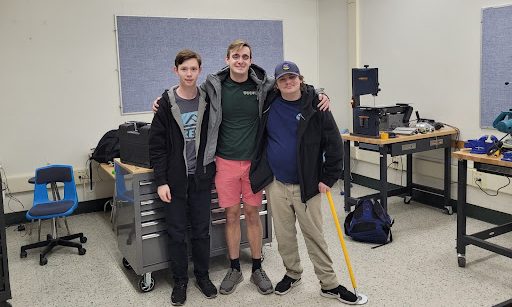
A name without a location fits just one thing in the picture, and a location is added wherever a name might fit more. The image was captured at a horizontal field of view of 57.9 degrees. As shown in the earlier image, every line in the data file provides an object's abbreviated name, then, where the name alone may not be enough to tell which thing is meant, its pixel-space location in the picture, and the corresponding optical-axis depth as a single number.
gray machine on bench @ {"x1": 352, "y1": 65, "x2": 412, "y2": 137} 4.25
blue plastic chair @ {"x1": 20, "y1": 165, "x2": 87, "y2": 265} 3.83
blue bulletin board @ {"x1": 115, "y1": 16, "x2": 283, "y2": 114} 5.07
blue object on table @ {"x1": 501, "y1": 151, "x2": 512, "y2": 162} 3.01
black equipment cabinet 2.19
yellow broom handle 2.87
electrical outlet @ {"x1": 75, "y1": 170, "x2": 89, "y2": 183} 4.99
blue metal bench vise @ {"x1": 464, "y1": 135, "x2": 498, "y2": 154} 3.22
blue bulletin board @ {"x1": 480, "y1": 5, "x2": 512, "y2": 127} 3.96
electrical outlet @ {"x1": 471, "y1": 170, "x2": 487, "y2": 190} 4.24
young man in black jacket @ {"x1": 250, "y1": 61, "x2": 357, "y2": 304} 2.73
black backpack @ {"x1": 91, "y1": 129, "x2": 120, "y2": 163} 4.60
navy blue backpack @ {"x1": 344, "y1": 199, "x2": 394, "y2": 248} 3.84
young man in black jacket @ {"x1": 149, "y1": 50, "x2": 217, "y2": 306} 2.88
